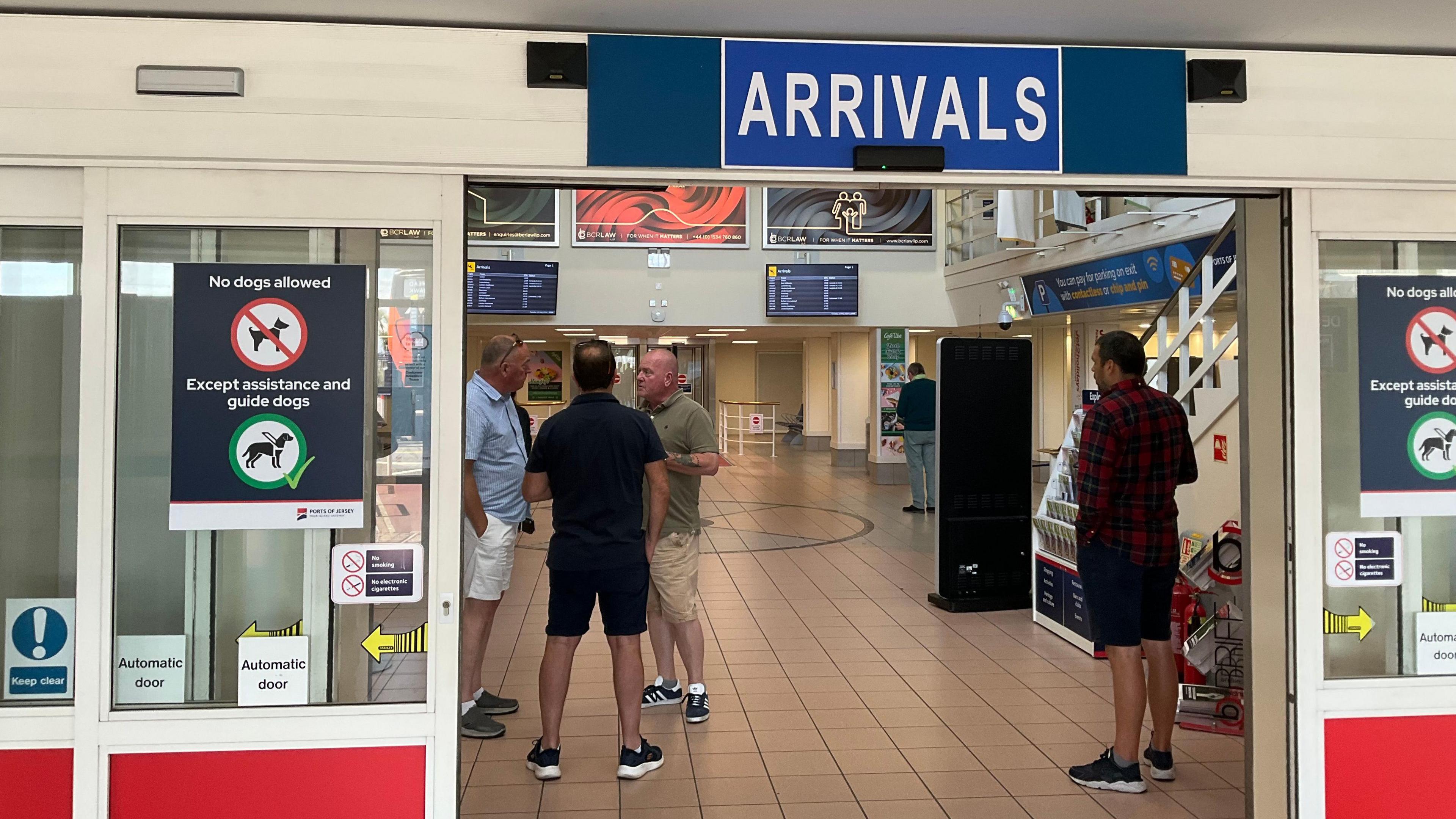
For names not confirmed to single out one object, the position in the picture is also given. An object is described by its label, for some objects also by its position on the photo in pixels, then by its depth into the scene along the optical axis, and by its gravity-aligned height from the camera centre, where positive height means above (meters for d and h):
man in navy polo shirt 3.37 -0.35
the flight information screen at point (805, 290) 12.36 +1.75
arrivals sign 2.46 +0.82
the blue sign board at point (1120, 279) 8.00 +1.40
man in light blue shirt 3.93 -0.29
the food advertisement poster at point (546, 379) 22.00 +1.11
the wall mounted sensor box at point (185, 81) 2.29 +0.80
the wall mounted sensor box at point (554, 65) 2.36 +0.87
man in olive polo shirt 3.93 -0.33
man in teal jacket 10.63 -0.01
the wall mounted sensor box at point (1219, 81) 2.51 +0.89
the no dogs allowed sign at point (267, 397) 2.33 +0.07
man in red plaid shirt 3.35 -0.35
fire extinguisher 4.29 -0.85
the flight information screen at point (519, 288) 12.09 +1.73
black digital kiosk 6.23 -0.30
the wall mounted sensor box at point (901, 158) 2.45 +0.67
